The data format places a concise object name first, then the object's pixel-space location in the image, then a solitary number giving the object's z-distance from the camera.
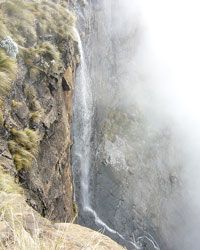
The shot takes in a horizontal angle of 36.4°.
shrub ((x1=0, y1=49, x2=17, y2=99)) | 6.05
